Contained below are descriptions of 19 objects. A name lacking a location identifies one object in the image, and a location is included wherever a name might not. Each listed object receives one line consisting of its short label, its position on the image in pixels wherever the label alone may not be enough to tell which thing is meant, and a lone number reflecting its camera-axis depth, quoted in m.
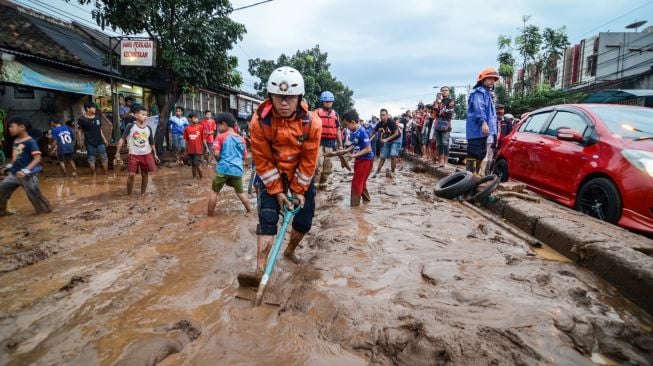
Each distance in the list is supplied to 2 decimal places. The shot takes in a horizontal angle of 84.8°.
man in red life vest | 7.06
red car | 3.78
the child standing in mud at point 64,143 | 8.58
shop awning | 9.45
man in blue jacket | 5.85
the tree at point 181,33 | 11.21
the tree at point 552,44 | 23.14
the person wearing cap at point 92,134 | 8.75
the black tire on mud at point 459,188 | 5.96
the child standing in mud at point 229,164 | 5.21
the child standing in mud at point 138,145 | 6.59
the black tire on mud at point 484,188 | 5.63
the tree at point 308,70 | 32.75
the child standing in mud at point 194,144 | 9.07
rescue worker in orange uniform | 2.91
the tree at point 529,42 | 23.52
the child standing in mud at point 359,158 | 5.80
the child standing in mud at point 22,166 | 5.12
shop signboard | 11.19
